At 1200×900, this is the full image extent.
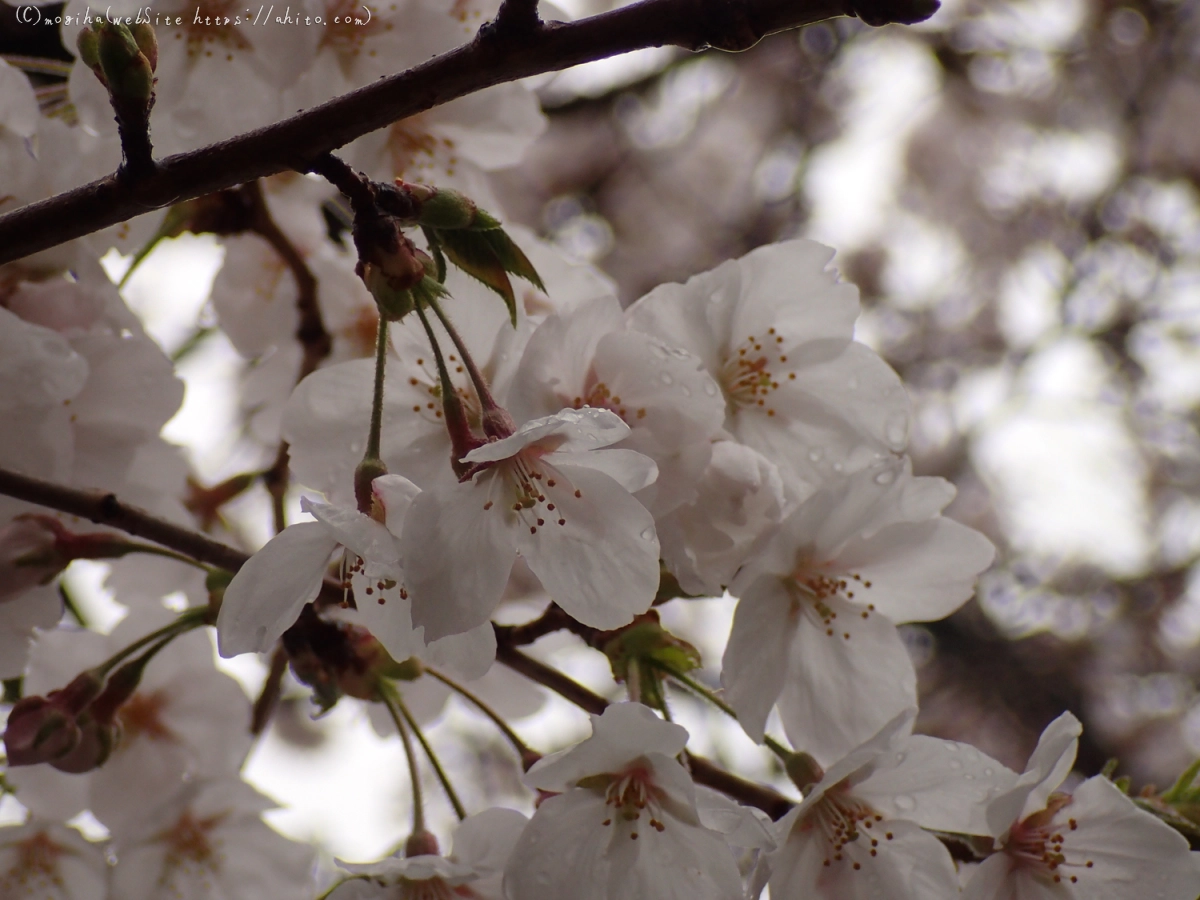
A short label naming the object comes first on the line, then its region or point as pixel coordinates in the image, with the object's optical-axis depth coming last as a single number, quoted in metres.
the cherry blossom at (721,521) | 0.47
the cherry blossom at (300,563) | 0.45
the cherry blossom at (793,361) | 0.49
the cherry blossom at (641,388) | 0.47
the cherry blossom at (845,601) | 0.48
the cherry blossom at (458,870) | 0.47
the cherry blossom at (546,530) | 0.45
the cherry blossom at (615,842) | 0.46
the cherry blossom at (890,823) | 0.47
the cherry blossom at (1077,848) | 0.47
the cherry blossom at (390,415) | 0.48
